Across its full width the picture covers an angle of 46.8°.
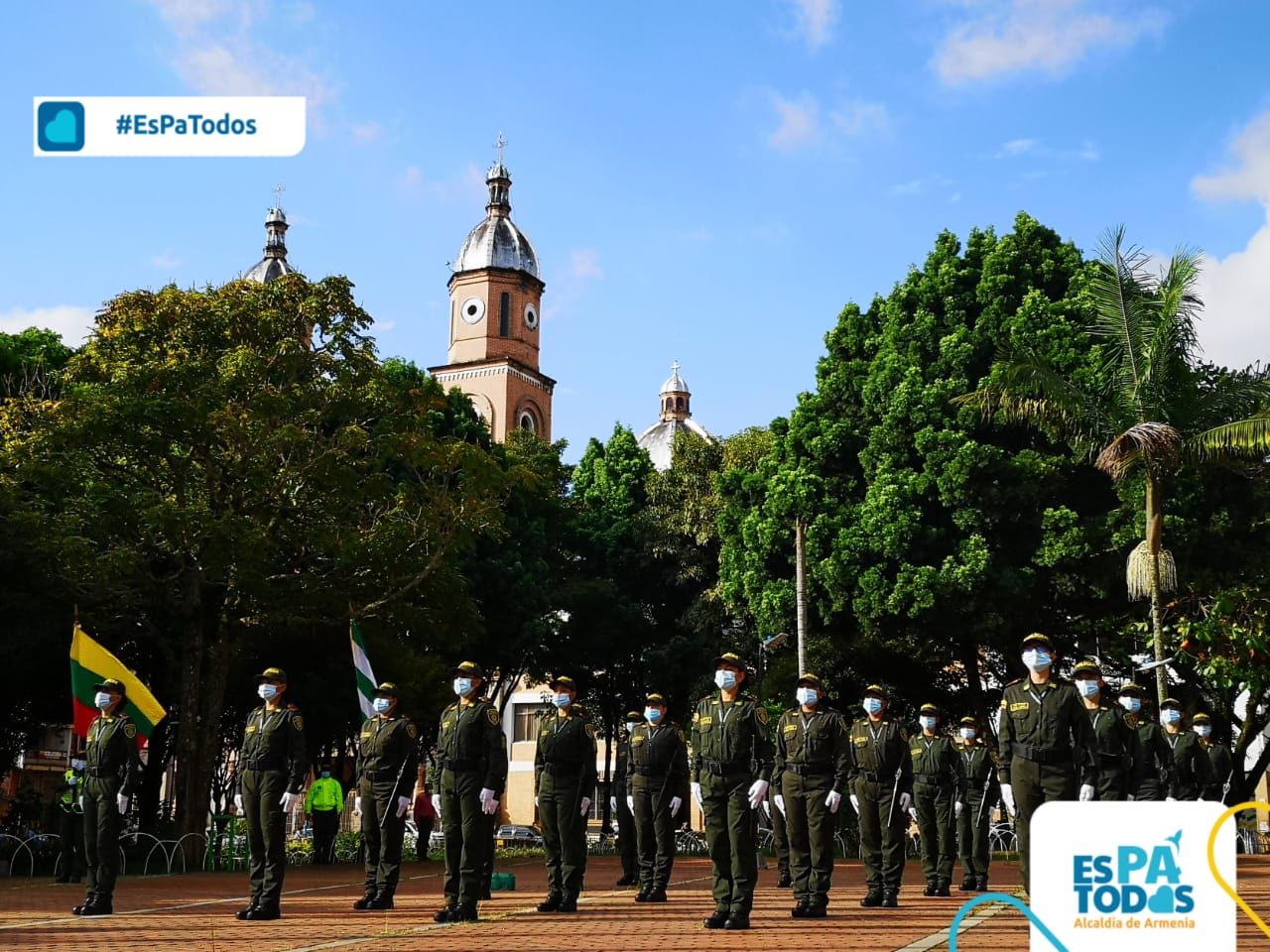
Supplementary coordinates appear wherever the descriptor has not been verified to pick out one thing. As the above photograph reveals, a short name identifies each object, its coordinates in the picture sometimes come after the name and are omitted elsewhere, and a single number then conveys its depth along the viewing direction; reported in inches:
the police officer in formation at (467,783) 476.4
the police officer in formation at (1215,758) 660.1
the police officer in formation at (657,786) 540.1
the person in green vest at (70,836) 751.7
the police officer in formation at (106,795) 506.0
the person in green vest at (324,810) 893.8
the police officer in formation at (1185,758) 633.6
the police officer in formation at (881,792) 552.4
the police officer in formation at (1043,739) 437.4
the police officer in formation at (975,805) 658.2
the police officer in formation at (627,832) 727.7
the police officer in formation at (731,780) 452.1
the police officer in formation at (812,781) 494.0
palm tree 850.8
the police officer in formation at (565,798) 515.8
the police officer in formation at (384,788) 516.4
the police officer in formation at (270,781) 489.7
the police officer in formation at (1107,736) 492.4
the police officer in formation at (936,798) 633.0
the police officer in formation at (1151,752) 590.9
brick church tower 2876.5
